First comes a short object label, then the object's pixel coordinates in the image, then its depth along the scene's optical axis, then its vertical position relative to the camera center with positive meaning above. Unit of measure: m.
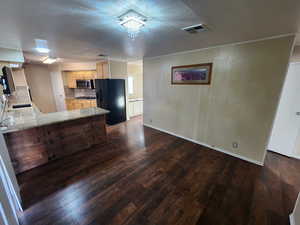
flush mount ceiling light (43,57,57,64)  4.21 +0.76
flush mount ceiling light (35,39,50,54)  2.50 +0.80
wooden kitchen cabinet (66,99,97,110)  5.89 -1.01
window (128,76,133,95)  6.24 -0.08
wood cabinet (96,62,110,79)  4.65 +0.47
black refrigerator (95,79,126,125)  4.57 -0.55
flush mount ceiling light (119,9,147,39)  1.46 +0.77
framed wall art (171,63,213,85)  3.03 +0.24
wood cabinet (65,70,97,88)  5.75 +0.28
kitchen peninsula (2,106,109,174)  2.19 -1.06
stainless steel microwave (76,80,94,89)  5.70 -0.09
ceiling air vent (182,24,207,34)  1.82 +0.82
